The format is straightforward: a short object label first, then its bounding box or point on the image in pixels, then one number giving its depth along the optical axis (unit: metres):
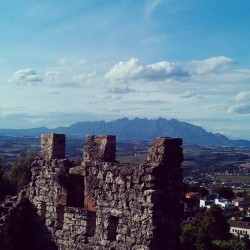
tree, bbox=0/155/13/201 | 26.27
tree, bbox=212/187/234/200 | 101.56
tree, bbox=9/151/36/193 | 28.90
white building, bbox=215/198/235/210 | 83.50
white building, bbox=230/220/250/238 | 58.66
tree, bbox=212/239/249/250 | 33.94
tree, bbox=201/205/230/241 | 44.60
